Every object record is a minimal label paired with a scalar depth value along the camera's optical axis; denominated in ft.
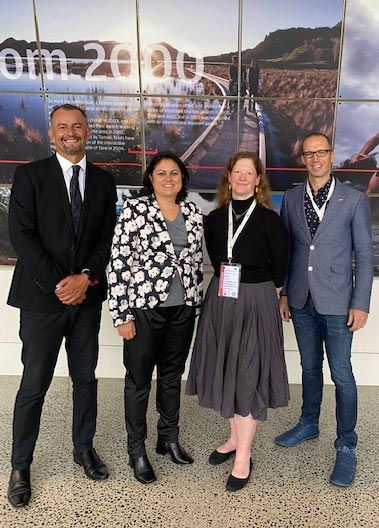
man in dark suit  6.13
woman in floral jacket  6.30
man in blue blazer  6.61
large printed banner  8.78
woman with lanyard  6.42
